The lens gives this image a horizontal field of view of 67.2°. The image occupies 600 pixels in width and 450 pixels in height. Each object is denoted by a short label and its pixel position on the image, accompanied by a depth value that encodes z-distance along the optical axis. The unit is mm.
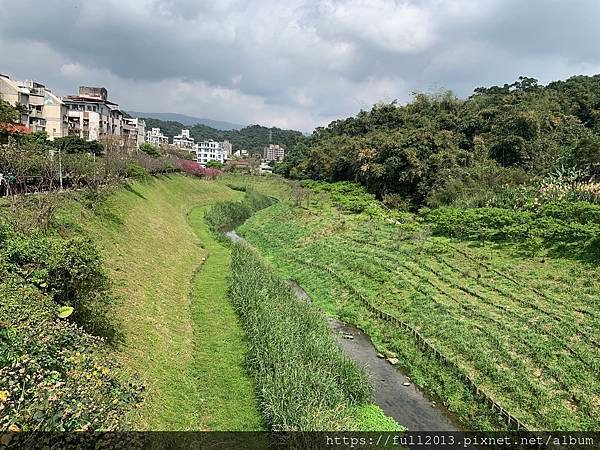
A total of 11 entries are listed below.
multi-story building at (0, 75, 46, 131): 58938
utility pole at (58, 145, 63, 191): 26844
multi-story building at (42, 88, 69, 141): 66312
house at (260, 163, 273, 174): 127300
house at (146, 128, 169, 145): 140350
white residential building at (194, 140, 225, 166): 160250
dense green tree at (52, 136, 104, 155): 45469
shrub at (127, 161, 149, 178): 41281
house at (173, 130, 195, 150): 160850
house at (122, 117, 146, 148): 93562
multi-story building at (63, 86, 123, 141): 72938
